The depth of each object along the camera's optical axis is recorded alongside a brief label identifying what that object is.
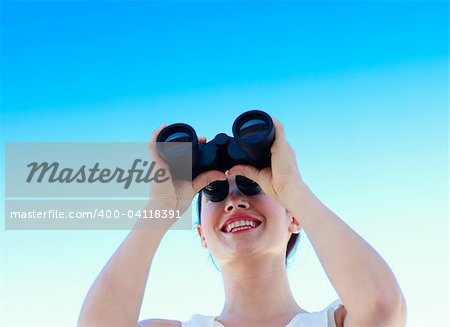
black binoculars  1.94
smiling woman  1.78
